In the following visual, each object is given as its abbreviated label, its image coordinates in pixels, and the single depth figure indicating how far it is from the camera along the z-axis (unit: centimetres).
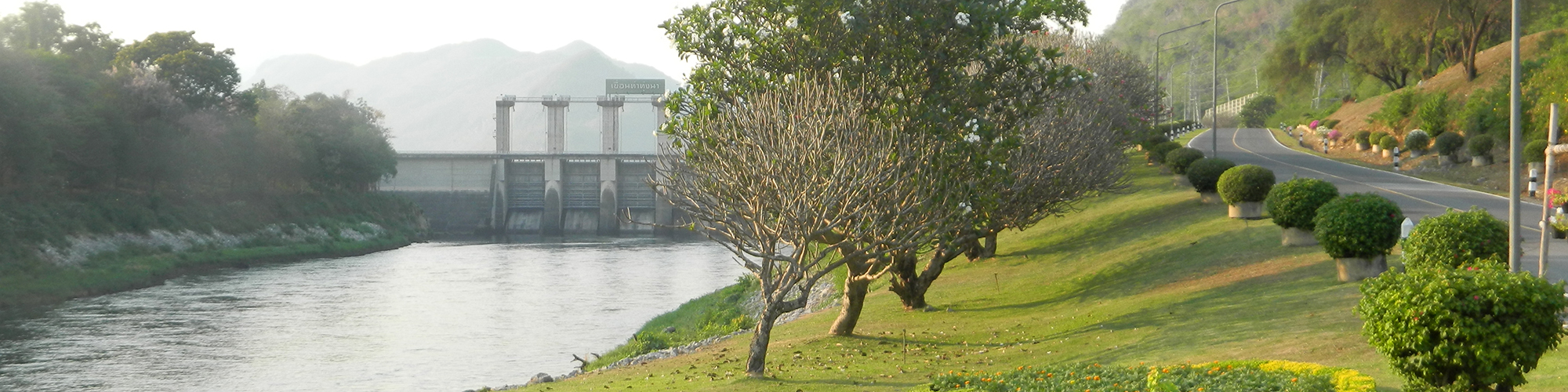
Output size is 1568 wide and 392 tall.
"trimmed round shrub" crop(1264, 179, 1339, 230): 2598
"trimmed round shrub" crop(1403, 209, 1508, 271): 1673
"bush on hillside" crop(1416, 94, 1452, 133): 5622
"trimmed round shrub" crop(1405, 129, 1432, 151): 5369
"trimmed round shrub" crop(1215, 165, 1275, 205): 3291
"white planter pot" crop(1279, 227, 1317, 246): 2723
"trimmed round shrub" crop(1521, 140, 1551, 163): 4141
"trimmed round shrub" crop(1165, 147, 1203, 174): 4759
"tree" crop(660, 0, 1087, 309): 2236
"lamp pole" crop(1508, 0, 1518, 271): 1559
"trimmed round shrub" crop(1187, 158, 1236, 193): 3853
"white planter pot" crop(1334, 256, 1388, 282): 2206
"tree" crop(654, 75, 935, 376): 1972
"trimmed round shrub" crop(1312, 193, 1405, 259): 2169
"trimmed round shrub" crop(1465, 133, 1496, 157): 4794
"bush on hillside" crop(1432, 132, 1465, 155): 5031
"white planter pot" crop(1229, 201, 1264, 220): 3350
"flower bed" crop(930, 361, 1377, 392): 1308
